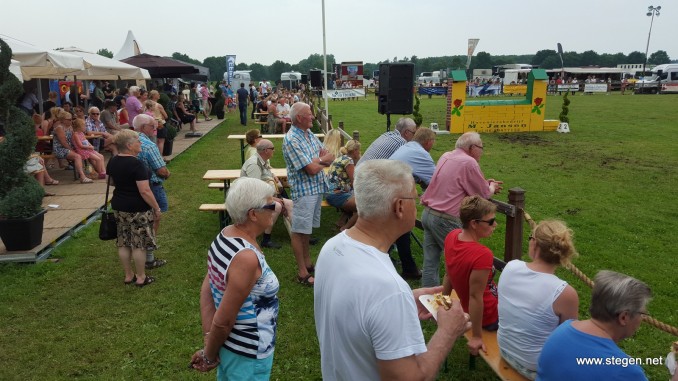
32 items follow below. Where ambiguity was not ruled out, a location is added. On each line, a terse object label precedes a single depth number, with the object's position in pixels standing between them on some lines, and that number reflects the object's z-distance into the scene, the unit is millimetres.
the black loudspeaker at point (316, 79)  24908
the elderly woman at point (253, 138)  6852
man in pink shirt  4203
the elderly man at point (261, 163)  6023
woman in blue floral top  6258
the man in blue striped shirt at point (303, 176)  5148
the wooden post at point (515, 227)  4195
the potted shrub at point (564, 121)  18297
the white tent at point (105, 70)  11561
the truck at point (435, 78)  63625
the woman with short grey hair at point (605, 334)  2059
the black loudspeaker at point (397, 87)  9461
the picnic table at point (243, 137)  11586
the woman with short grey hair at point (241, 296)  2365
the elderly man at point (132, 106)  12023
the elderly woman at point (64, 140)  9586
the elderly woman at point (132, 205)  4902
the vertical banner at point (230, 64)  33188
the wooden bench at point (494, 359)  3008
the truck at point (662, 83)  41156
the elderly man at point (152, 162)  5711
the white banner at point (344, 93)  42250
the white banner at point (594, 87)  45219
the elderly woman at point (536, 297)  2785
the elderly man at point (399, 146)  5336
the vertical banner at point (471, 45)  32125
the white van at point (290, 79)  53700
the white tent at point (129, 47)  23797
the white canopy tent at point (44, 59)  7441
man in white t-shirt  1555
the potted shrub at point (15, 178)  5746
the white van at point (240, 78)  45719
